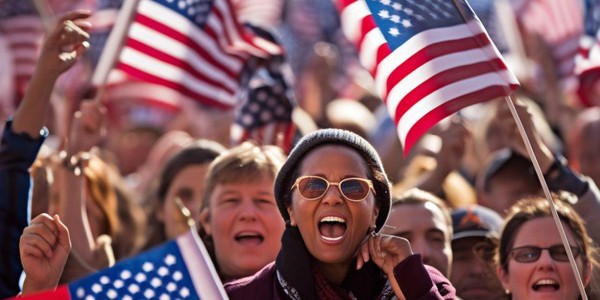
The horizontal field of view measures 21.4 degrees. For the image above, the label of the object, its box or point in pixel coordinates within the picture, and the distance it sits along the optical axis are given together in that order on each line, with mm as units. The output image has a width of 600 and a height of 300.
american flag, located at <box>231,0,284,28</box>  14023
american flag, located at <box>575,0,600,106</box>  9141
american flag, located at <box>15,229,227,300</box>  4988
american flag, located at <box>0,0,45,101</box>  11070
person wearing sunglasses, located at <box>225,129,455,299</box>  5289
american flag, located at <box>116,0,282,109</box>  8734
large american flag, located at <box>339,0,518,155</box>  6176
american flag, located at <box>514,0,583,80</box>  12383
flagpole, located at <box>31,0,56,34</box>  9367
